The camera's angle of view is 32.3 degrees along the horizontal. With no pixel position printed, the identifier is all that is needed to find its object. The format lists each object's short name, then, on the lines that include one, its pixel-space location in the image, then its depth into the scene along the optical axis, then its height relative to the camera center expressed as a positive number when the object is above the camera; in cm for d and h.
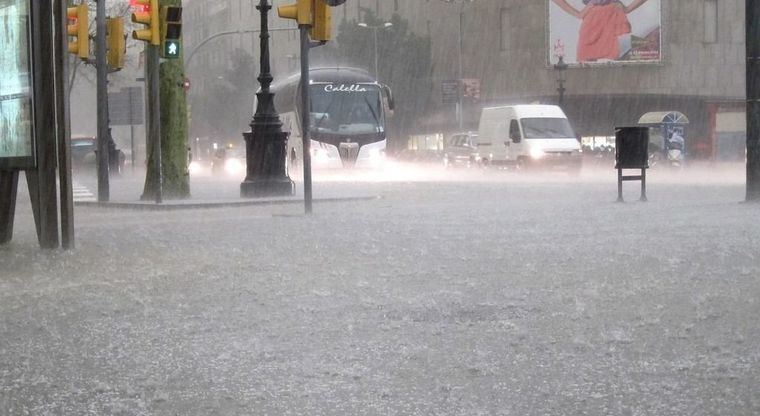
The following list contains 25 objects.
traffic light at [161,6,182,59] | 2348 +197
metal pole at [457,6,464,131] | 7812 +390
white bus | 4534 +81
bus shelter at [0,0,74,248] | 1409 +45
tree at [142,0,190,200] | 2666 +14
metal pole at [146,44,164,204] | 2409 +60
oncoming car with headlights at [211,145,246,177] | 6726 -97
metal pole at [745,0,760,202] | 2056 +82
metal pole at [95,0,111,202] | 2635 +106
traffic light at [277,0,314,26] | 1942 +194
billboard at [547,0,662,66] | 7475 +611
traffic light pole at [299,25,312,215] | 1986 +37
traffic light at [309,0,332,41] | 1955 +177
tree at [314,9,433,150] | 8469 +542
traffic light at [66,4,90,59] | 2539 +220
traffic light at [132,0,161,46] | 2281 +214
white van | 4106 -1
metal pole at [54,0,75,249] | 1407 +22
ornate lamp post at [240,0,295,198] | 2617 -15
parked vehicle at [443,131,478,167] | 5525 -49
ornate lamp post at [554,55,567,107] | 6373 +340
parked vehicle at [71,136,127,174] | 5741 -34
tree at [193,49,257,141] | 10219 +324
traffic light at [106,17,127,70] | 2534 +199
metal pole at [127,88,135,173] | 4356 +129
